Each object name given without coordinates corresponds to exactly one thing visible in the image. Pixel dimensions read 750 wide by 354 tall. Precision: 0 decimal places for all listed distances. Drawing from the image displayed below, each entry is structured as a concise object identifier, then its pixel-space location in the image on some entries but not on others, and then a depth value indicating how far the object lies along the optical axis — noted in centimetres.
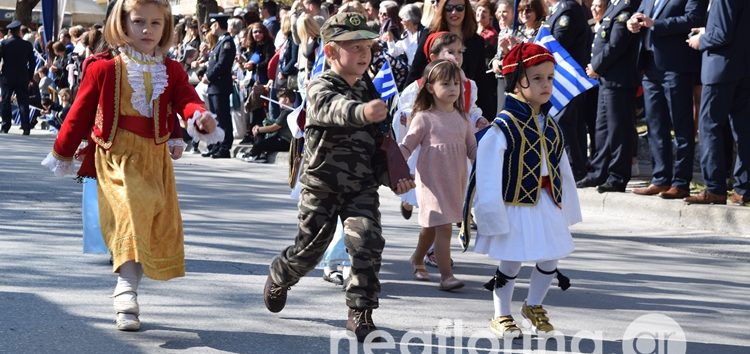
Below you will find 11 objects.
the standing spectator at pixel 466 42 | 959
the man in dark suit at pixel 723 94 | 1021
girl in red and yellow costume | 623
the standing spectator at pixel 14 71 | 2242
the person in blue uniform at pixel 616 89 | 1154
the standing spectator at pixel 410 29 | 1270
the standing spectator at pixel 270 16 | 1814
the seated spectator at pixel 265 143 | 1570
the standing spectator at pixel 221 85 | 1700
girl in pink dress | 754
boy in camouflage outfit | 609
